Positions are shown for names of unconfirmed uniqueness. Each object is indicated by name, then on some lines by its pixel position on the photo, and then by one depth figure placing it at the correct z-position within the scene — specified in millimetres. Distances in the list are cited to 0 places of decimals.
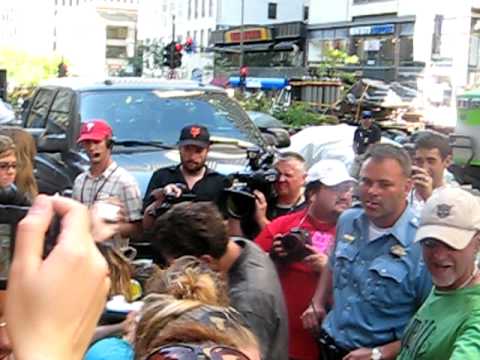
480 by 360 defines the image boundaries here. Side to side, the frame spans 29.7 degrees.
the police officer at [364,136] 9352
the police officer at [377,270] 3762
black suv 7713
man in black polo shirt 5902
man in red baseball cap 6148
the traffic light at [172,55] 30984
